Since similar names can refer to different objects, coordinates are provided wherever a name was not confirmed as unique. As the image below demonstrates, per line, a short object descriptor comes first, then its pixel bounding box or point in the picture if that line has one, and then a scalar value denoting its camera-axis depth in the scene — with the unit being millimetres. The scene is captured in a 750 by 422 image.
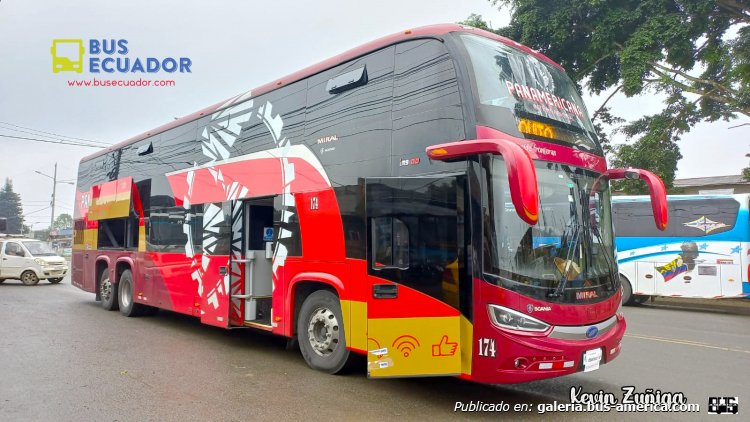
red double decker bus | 4996
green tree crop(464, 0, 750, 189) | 14477
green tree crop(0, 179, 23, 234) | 94075
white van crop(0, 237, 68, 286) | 20859
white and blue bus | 13914
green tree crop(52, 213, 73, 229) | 123312
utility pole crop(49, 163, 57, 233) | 56353
